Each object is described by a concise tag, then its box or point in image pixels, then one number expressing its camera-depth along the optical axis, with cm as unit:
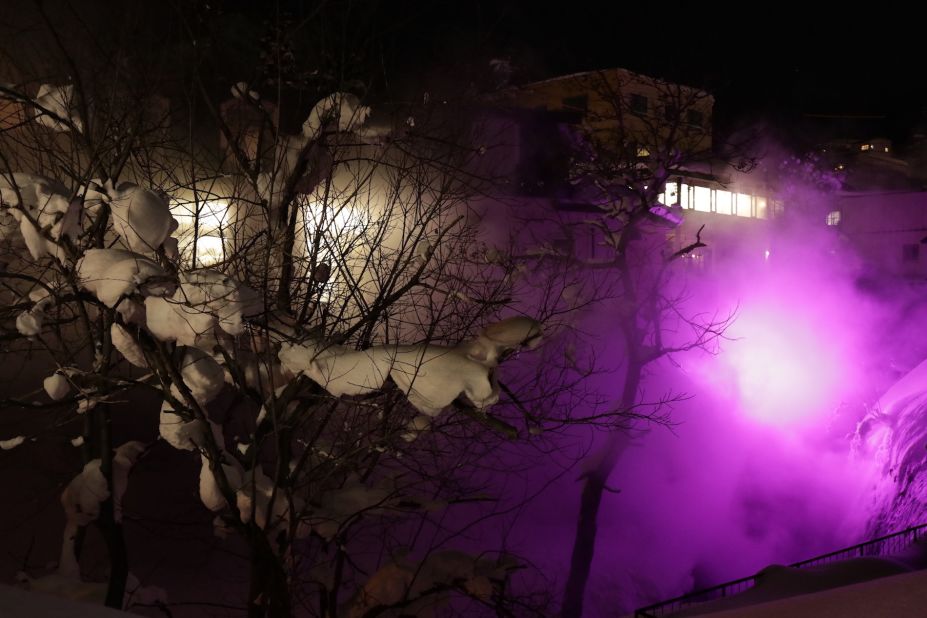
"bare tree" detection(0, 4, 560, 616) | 542
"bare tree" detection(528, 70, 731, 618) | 1588
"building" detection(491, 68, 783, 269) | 1711
